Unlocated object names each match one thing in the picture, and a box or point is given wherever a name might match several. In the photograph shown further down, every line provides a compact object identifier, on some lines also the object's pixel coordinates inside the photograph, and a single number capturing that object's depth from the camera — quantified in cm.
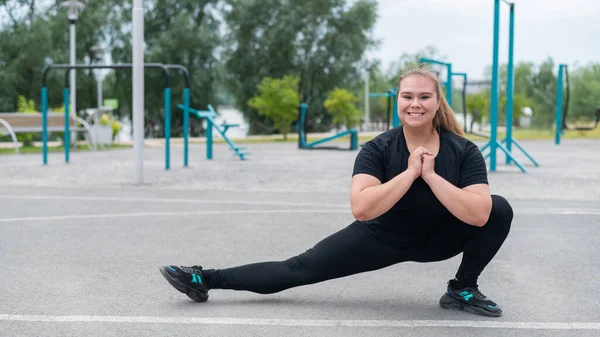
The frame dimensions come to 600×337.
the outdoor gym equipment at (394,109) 1736
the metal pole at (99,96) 2716
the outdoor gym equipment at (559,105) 2459
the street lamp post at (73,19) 1981
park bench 1809
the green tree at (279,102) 2883
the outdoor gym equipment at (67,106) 1350
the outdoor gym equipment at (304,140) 2094
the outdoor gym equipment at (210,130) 1686
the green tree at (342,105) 2977
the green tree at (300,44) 3956
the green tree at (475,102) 3062
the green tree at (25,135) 2150
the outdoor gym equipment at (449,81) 1470
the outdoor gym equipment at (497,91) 1279
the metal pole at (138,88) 1076
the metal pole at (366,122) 3572
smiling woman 366
